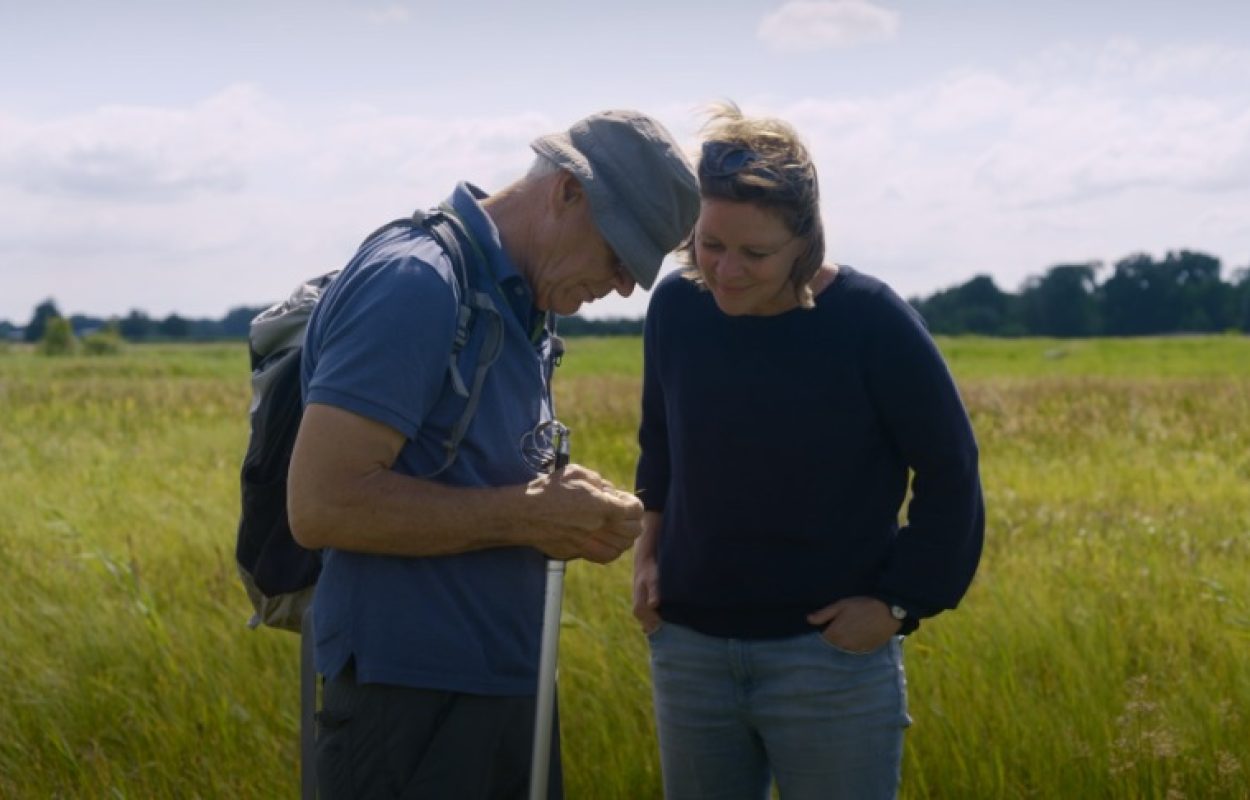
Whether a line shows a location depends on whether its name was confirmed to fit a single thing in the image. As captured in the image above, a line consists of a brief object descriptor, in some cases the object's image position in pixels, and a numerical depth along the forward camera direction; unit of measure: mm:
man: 2484
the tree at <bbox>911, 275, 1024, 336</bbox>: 65375
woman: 2850
